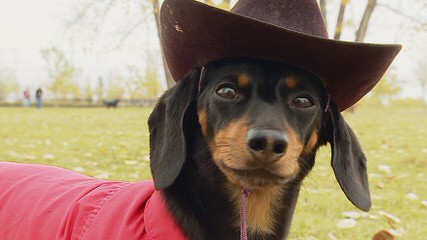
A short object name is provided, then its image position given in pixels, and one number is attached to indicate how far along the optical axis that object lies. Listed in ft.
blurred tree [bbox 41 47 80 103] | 168.55
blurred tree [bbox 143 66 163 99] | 166.28
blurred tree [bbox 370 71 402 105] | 167.94
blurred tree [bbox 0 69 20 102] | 197.67
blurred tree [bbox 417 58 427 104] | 230.05
